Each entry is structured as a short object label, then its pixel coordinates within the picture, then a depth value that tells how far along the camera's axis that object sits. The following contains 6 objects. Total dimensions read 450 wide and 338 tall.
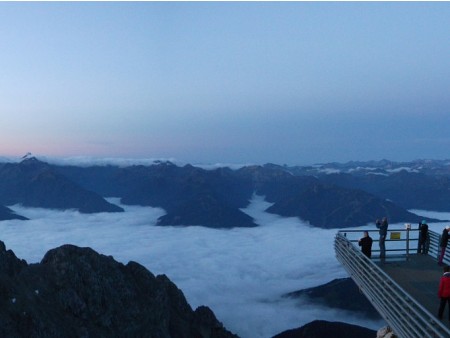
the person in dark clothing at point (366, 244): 24.02
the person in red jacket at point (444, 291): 16.34
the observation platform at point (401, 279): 15.75
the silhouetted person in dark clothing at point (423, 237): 26.95
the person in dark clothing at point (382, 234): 25.53
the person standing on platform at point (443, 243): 23.65
